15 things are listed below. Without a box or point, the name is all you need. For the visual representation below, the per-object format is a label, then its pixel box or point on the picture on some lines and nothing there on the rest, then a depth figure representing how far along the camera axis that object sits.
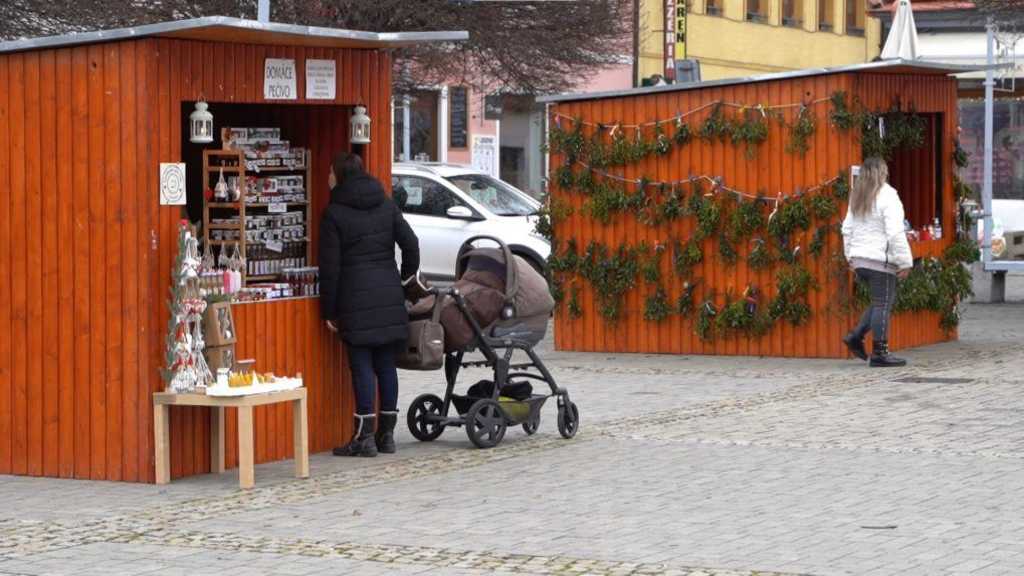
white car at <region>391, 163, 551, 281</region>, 24.50
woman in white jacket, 17.00
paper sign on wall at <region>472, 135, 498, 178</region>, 42.47
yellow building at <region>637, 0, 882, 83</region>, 47.12
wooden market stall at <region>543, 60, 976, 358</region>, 18.02
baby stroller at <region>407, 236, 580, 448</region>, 12.52
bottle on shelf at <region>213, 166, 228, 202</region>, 12.08
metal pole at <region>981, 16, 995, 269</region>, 24.91
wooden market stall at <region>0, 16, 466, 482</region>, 11.19
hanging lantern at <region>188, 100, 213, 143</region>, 11.52
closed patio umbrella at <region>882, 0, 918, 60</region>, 19.94
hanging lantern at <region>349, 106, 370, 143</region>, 12.72
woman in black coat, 12.07
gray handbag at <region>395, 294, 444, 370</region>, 12.26
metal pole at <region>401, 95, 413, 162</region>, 40.84
